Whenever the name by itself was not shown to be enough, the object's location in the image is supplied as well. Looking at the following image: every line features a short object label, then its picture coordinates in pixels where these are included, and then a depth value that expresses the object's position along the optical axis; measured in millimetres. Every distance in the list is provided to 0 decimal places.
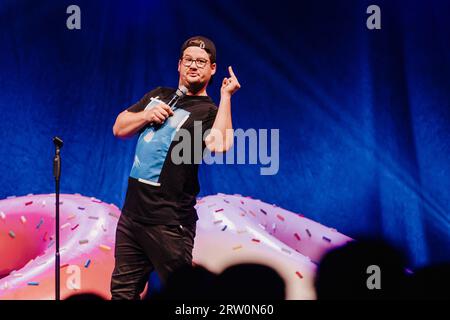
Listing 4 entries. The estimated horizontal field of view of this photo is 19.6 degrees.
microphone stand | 8267
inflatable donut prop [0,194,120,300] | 8858
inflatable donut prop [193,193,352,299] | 9224
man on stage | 8112
